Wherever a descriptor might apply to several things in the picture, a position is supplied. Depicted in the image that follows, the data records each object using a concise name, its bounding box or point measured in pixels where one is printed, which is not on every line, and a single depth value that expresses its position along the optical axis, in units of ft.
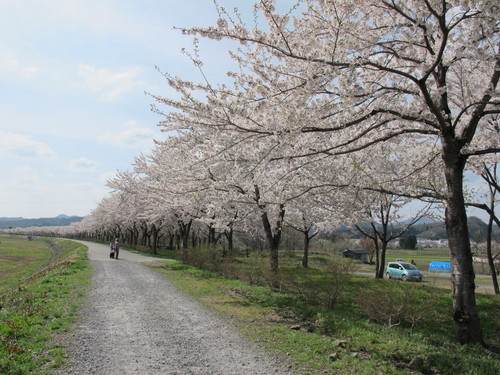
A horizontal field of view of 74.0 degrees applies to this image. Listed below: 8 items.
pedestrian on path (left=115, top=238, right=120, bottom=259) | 84.33
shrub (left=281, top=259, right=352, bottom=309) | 31.19
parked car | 83.71
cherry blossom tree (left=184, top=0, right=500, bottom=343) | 16.33
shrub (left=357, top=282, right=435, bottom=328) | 24.48
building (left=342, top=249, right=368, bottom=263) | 214.07
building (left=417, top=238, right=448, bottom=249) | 466.13
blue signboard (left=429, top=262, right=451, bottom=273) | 148.12
